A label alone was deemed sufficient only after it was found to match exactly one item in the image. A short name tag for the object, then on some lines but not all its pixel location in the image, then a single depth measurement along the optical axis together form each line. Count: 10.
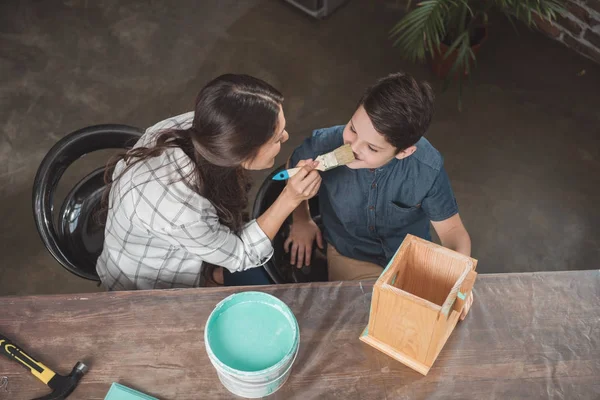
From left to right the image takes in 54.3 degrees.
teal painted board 1.24
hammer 1.24
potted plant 2.54
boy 1.51
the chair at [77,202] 1.62
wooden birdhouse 1.15
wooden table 1.26
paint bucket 1.12
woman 1.45
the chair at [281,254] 1.70
